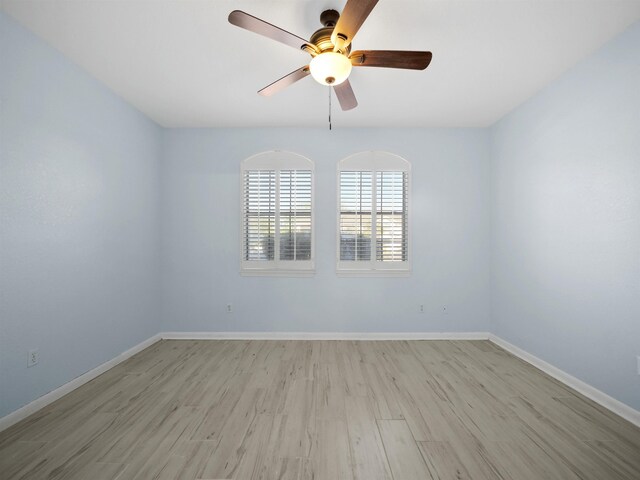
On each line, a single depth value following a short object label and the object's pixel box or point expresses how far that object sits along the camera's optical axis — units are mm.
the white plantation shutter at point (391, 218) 3977
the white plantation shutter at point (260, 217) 3992
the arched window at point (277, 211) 3979
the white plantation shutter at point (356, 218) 3975
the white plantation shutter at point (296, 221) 3980
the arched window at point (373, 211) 3971
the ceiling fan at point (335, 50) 1595
